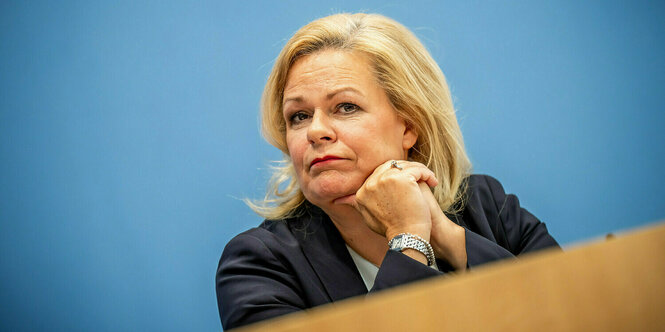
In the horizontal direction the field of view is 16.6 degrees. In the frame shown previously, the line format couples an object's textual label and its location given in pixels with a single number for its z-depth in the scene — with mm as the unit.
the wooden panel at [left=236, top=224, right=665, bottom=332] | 1654
